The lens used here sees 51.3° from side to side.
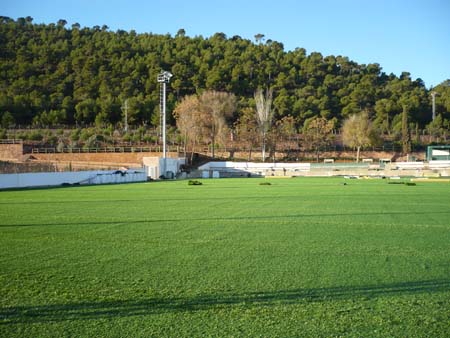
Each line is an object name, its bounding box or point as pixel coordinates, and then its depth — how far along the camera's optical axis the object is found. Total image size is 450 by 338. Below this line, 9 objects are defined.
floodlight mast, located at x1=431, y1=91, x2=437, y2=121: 86.44
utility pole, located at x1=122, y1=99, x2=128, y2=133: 80.00
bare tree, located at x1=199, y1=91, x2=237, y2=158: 67.50
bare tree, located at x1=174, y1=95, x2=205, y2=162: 63.69
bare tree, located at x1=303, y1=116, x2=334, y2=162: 68.44
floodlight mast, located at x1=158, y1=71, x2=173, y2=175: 47.62
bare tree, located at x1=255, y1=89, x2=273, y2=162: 67.12
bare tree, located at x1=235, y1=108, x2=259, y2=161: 67.38
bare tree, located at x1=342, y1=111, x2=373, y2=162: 67.09
